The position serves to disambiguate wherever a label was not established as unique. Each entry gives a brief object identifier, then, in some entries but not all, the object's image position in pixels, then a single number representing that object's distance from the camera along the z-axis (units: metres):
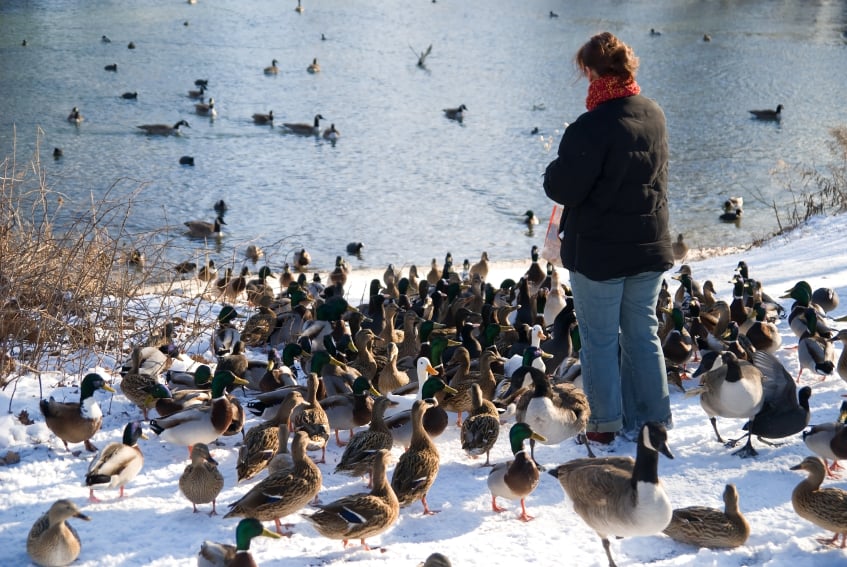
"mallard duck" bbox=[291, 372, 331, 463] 6.58
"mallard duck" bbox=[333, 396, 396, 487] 6.41
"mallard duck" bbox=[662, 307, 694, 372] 8.62
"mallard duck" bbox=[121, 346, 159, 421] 7.45
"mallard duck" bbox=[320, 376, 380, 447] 7.41
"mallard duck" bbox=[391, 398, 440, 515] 5.94
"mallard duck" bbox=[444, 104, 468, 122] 31.32
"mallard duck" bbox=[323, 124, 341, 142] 28.65
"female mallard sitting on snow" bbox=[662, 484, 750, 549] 5.38
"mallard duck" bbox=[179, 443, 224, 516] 5.84
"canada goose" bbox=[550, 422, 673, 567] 5.07
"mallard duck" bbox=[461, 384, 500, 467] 6.68
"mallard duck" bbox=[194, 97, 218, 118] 30.64
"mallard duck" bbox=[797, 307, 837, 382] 8.01
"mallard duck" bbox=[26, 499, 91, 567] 5.16
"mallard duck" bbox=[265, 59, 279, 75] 37.53
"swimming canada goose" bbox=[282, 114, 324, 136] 29.31
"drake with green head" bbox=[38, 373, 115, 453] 6.55
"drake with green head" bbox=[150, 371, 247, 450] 6.68
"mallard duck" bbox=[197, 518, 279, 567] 4.88
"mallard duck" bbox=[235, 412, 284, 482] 6.33
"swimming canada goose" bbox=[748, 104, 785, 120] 31.48
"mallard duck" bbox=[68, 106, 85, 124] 28.23
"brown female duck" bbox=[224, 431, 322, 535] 5.65
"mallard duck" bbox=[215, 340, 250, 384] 8.24
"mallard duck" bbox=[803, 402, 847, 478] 6.20
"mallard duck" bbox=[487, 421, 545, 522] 5.80
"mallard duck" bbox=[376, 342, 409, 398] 8.79
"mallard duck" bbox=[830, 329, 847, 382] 7.82
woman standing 5.86
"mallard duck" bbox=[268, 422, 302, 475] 6.28
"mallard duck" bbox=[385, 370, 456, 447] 7.04
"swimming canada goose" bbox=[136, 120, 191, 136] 28.09
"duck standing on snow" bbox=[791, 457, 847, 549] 5.45
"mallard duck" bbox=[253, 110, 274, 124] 29.92
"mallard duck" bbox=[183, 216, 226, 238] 19.23
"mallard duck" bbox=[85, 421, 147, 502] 5.89
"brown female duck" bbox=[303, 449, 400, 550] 5.41
